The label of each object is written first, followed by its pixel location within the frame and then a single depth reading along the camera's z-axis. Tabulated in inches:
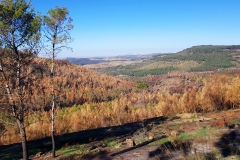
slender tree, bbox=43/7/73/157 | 482.0
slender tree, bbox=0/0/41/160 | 466.4
